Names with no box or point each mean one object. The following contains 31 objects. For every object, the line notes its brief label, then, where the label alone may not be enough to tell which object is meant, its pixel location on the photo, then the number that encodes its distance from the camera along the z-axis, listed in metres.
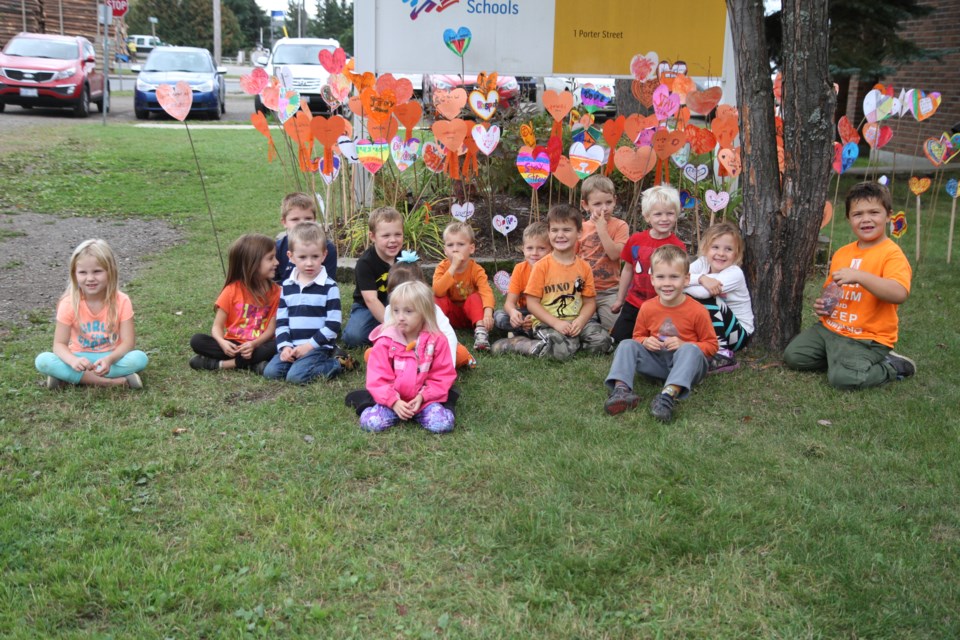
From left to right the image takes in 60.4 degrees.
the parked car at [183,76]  16.98
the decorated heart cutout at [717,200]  5.76
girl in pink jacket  3.75
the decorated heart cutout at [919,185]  6.25
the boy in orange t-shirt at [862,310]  4.25
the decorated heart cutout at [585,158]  5.46
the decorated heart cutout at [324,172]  5.94
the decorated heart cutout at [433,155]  6.16
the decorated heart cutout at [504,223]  5.70
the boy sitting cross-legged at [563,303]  4.84
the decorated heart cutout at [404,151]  6.00
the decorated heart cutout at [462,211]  5.55
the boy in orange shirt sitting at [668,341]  4.04
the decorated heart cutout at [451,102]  6.03
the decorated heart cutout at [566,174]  5.82
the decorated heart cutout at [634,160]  5.76
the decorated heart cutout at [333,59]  6.10
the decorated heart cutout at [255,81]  5.98
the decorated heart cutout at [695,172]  5.80
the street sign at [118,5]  16.28
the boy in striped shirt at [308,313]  4.40
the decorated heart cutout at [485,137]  5.71
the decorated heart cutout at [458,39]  6.42
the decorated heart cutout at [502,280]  5.36
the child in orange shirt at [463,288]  4.82
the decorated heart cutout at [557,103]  5.92
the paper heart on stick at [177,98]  5.14
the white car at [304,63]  16.56
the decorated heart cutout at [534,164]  5.67
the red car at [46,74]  16.08
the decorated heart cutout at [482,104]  6.06
